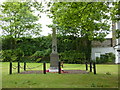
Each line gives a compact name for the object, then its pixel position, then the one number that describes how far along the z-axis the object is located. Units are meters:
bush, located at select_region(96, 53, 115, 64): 16.13
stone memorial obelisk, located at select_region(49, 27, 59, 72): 8.24
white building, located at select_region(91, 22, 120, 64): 16.49
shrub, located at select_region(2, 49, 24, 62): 14.98
